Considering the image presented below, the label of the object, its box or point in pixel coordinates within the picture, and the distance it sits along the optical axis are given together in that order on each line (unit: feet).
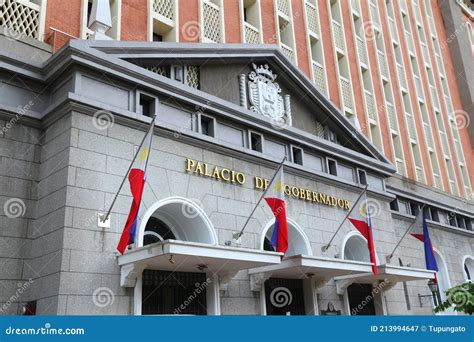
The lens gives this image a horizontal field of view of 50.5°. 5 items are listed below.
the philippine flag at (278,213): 44.50
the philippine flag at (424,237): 61.77
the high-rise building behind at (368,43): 51.70
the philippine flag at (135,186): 34.86
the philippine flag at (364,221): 51.99
